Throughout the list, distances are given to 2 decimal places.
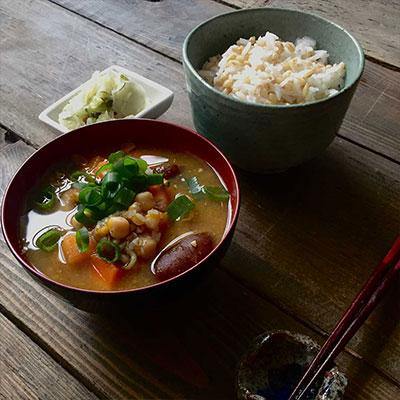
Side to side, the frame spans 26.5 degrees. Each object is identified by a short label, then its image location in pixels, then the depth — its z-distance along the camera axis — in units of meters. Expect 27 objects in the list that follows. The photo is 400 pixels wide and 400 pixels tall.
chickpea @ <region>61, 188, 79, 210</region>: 0.49
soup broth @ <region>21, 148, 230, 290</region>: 0.45
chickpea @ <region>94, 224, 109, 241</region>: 0.45
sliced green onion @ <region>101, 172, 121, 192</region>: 0.46
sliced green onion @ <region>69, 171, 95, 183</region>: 0.50
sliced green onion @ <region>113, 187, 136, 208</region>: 0.46
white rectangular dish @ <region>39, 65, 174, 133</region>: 0.56
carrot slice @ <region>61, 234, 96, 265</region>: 0.45
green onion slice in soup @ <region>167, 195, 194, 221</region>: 0.47
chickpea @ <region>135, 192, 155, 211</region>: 0.47
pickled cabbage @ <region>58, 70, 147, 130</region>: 0.56
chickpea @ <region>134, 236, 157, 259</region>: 0.45
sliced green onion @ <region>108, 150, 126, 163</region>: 0.49
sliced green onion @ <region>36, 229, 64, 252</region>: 0.46
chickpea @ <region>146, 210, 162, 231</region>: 0.46
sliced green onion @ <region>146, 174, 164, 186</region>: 0.48
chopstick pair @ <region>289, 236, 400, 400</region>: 0.41
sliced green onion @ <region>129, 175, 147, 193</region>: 0.47
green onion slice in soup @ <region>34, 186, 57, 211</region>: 0.48
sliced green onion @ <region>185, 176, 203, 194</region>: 0.49
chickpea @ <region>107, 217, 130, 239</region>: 0.45
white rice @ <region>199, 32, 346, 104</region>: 0.51
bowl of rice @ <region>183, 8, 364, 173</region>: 0.49
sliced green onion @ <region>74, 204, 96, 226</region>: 0.47
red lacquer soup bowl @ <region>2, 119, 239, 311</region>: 0.42
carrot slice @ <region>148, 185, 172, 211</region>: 0.48
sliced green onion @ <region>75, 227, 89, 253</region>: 0.45
